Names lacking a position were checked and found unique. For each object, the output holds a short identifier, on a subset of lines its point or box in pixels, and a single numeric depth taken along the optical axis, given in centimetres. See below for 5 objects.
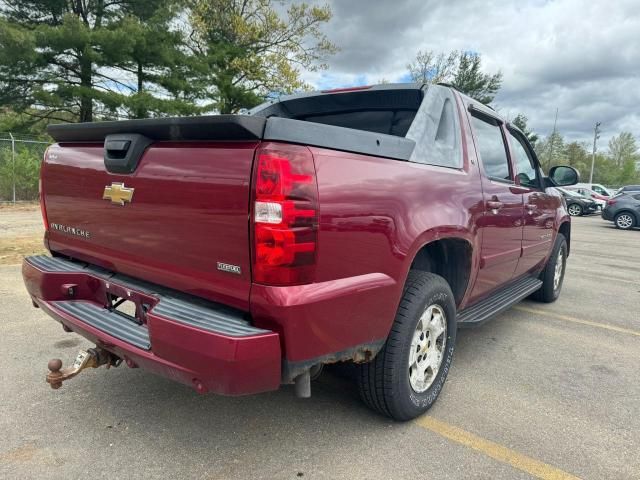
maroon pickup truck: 182
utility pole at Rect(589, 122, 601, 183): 5787
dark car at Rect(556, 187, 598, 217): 2331
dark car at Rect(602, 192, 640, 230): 1697
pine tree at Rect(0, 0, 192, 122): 1617
